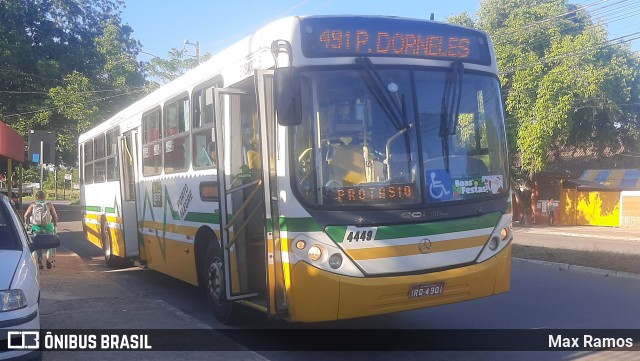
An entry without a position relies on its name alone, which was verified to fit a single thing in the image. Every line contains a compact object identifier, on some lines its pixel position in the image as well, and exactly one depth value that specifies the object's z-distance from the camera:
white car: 5.19
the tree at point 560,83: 29.89
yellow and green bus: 6.13
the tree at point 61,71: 32.00
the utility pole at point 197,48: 33.41
